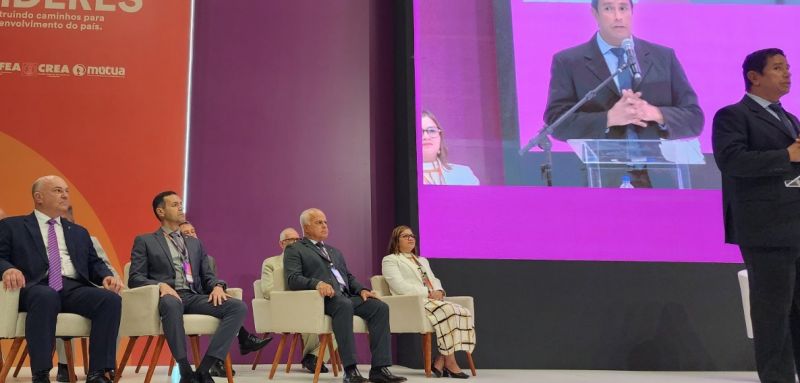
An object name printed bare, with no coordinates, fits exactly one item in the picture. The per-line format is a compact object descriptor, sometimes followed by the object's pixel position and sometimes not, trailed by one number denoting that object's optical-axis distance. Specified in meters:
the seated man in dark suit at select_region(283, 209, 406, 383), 4.23
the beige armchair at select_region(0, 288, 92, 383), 3.69
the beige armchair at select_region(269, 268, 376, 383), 4.28
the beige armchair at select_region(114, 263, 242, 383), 3.90
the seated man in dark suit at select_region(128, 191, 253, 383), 3.84
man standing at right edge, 2.61
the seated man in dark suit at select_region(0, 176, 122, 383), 3.69
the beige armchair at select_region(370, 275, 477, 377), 4.83
